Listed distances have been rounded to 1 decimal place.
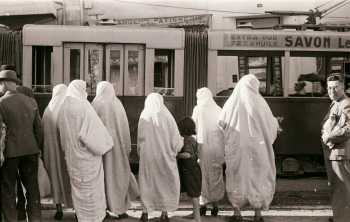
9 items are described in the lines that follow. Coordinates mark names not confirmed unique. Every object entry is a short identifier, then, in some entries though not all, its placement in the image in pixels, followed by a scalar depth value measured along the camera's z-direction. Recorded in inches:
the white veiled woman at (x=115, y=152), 279.9
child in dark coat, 276.8
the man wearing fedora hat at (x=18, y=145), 254.7
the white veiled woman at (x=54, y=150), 286.4
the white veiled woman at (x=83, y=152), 261.3
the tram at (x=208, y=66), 450.3
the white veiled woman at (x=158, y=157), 278.5
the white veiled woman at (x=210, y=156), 297.1
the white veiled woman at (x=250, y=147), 280.2
